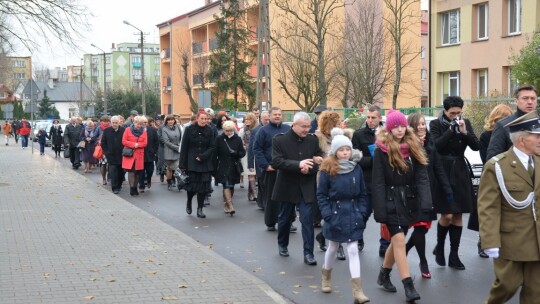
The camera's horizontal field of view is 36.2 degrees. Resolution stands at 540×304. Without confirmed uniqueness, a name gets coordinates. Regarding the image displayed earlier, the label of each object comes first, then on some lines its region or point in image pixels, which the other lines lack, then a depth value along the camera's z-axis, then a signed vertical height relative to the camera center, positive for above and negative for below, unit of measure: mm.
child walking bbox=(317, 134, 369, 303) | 7992 -881
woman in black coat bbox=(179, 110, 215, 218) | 14352 -766
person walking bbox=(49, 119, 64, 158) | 35281 -956
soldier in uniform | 5750 -722
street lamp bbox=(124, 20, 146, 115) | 54156 +5329
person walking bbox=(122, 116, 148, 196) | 18594 -834
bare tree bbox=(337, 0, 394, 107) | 36938 +2333
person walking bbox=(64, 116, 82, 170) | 28233 -880
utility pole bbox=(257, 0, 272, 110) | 25547 +2073
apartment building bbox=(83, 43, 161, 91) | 152500 +8894
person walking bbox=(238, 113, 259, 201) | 17047 -627
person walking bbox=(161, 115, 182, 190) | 19859 -757
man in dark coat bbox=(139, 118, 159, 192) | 19594 -1031
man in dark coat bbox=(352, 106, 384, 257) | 9852 -346
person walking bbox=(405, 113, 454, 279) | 8741 -721
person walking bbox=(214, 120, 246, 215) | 14719 -851
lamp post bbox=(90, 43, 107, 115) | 67050 +1282
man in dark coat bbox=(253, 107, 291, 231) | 11312 -641
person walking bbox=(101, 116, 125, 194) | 19109 -866
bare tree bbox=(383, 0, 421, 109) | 35281 +3799
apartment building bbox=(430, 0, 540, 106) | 31577 +2775
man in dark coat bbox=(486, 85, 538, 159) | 8086 -93
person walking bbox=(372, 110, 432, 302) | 7746 -699
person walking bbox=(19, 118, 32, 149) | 48744 -1077
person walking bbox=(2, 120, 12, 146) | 61500 -1128
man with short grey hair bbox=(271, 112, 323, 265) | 9727 -708
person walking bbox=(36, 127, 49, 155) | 39000 -1202
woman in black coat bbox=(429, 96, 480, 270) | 9164 -611
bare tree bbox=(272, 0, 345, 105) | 37812 +3527
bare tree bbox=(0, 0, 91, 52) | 23984 +2982
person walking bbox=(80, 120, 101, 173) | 25391 -913
